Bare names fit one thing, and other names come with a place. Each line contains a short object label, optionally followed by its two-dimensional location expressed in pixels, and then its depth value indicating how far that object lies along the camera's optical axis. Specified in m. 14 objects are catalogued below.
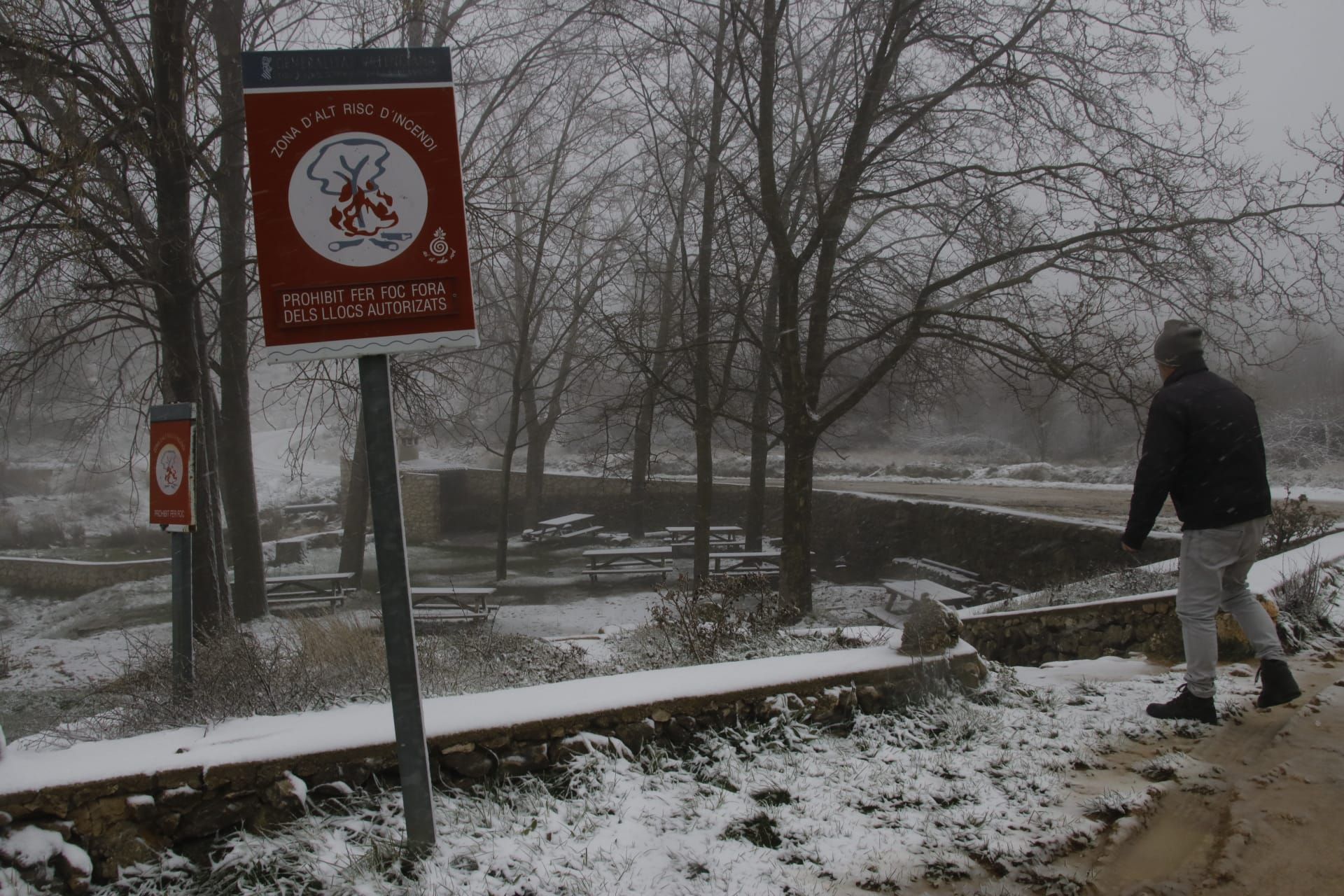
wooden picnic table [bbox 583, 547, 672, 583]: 15.23
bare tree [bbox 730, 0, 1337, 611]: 7.68
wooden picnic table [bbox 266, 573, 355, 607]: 12.91
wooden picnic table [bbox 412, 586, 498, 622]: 10.43
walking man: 3.71
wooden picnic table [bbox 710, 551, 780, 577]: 13.93
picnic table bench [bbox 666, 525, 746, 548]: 17.92
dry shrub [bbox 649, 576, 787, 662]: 5.67
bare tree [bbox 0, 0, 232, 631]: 5.88
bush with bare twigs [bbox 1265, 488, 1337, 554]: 8.44
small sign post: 4.53
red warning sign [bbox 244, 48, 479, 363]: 2.61
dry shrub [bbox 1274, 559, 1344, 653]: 5.26
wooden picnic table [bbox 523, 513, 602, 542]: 20.36
